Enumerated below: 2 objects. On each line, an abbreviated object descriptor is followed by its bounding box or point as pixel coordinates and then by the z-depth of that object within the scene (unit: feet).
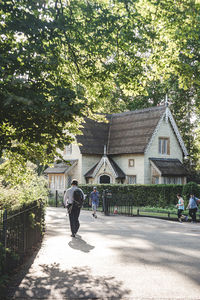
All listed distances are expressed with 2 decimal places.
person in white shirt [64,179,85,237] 44.78
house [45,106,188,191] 124.88
